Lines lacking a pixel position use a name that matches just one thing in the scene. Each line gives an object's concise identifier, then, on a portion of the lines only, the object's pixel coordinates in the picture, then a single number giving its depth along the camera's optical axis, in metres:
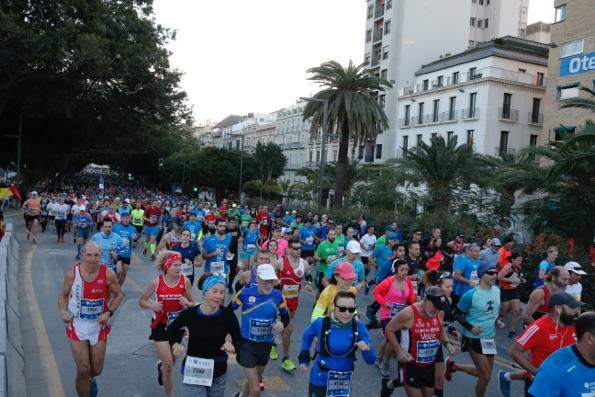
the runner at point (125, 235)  10.92
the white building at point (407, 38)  53.31
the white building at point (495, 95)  41.66
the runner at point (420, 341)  5.29
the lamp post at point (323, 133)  26.57
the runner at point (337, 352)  4.74
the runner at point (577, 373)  3.33
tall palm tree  29.75
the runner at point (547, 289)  6.45
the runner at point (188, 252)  9.46
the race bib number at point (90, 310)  5.65
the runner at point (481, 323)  6.22
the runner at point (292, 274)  7.93
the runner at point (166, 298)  6.04
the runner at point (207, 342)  4.79
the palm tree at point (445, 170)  23.39
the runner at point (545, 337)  5.00
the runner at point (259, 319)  5.64
